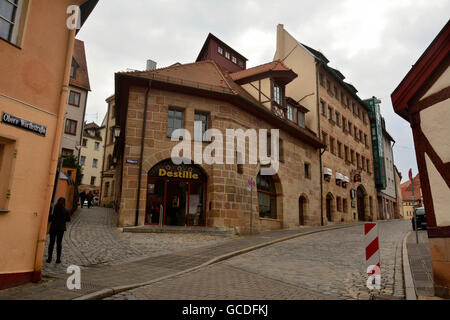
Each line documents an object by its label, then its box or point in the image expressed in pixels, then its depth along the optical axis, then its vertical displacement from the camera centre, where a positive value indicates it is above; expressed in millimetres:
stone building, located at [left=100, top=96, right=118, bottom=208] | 37844 +6643
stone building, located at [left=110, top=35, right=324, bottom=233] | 15672 +3098
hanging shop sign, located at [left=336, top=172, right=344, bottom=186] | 28750 +4127
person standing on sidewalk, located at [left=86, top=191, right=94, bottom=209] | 29219 +2011
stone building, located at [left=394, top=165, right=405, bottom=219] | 46188 +4209
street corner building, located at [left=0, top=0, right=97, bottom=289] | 5879 +1722
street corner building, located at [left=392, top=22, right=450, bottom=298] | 5980 +1717
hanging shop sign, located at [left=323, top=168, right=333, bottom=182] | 26406 +4129
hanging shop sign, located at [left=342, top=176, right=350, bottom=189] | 29919 +4009
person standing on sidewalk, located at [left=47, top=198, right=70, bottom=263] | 8195 -19
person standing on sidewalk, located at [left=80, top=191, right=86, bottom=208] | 28875 +2136
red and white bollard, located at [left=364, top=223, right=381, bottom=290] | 6109 -415
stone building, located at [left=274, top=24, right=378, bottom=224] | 27484 +8735
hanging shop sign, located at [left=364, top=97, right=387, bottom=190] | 37906 +9505
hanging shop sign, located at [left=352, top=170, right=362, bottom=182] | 32750 +4901
